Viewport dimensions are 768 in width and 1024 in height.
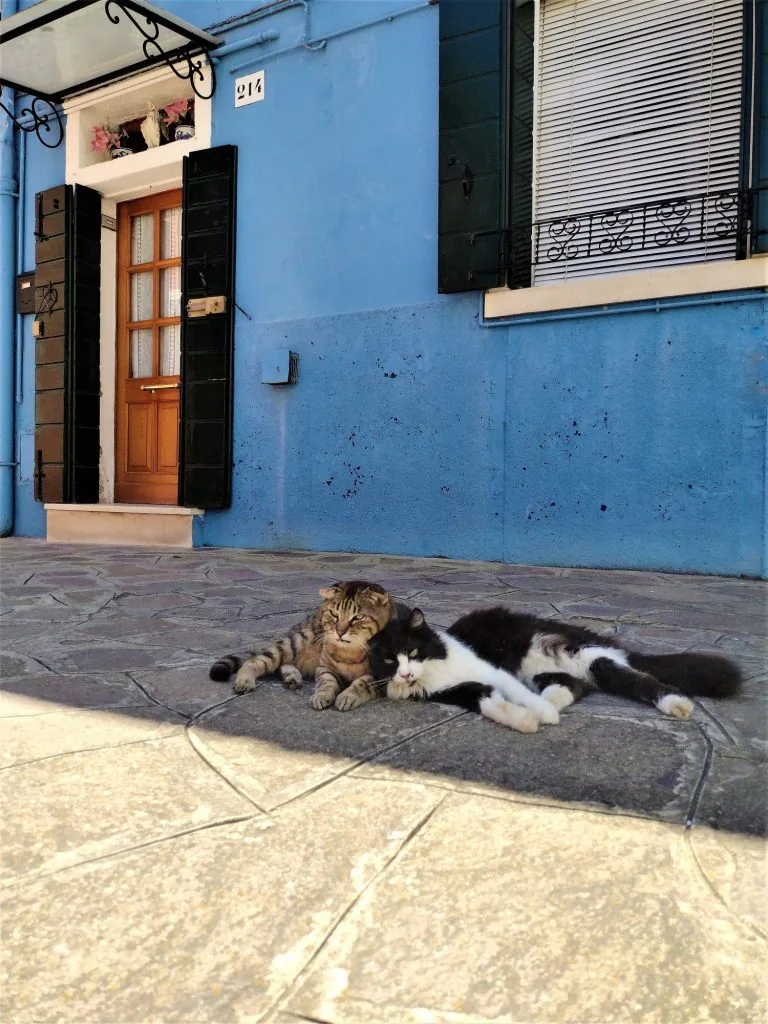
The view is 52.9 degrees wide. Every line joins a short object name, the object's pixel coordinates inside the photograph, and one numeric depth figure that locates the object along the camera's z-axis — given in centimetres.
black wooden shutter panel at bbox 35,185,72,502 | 764
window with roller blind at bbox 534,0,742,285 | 498
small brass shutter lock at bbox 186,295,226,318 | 681
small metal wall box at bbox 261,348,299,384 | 646
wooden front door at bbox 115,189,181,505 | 776
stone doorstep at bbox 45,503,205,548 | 687
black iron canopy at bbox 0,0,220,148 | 623
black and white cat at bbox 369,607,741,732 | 212
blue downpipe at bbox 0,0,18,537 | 819
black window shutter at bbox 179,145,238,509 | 680
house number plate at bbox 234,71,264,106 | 666
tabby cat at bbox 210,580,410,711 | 219
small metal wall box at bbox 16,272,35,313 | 807
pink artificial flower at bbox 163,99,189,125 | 740
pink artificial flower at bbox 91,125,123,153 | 780
